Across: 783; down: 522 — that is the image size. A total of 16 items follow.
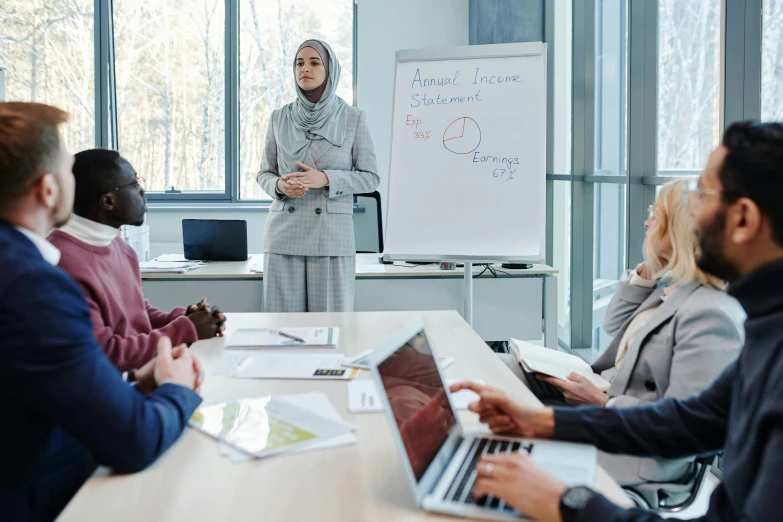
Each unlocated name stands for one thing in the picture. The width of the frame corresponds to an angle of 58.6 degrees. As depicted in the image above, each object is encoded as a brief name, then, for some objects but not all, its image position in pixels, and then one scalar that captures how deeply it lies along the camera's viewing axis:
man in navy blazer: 0.95
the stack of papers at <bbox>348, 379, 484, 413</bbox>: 1.41
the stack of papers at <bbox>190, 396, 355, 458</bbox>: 1.22
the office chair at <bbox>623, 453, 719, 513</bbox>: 1.47
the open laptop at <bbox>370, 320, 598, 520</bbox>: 0.98
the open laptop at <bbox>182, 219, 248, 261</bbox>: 3.59
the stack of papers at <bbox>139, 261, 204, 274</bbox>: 3.20
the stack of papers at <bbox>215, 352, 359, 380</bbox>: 1.62
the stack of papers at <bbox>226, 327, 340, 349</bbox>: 1.92
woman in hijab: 2.96
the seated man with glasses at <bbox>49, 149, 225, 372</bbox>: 1.54
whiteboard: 2.88
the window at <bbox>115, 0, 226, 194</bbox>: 5.74
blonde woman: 1.50
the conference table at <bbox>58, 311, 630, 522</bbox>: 0.99
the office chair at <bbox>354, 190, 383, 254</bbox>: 3.79
